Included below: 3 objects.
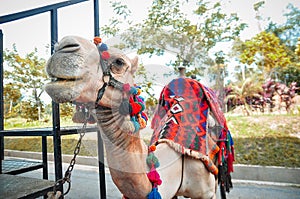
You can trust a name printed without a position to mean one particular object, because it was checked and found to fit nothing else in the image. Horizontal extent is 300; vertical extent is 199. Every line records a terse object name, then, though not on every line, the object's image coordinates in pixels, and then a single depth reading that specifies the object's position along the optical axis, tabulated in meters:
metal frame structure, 1.67
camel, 0.87
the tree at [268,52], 6.32
